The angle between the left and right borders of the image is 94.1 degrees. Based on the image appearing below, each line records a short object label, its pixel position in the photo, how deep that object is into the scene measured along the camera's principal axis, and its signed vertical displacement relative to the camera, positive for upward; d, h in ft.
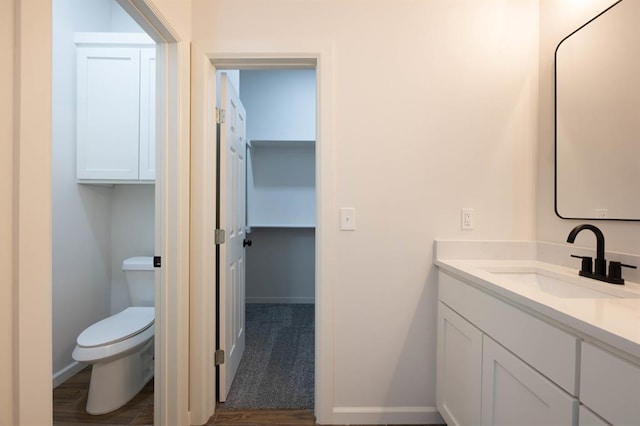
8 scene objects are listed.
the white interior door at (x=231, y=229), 5.72 -0.39
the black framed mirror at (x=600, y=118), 3.72 +1.32
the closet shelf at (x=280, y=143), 10.84 +2.53
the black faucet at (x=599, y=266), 3.58 -0.68
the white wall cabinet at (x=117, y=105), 6.48 +2.32
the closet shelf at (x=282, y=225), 11.28 -0.53
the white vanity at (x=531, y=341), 2.21 -1.23
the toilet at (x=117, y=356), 5.25 -2.61
